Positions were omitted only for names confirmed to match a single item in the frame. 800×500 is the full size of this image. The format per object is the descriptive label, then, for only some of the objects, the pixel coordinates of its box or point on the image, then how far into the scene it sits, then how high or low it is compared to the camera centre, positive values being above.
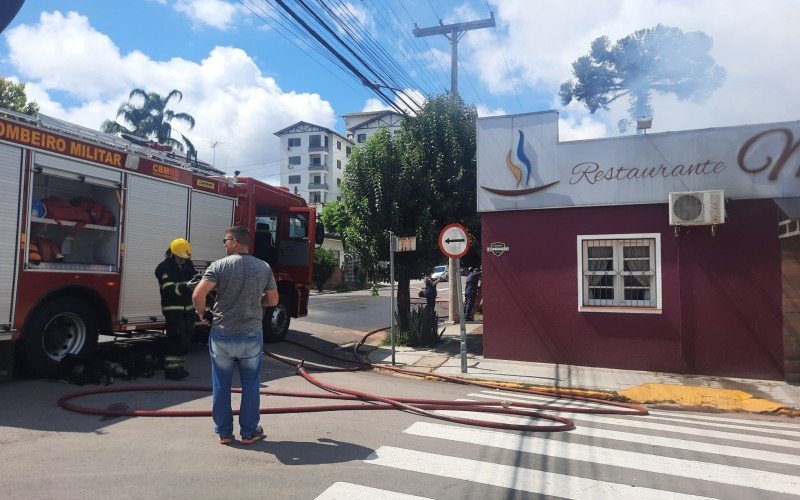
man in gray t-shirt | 4.62 -0.51
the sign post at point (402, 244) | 10.11 +0.68
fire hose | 5.49 -1.42
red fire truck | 6.43 +0.63
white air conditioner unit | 9.00 +1.30
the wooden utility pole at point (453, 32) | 17.67 +8.70
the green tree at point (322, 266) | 34.41 +0.76
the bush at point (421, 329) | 12.39 -1.09
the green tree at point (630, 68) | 28.69 +11.80
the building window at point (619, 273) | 9.73 +0.22
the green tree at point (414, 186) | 12.36 +2.14
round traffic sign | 9.54 +0.70
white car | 36.88 +0.65
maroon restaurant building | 9.06 +0.66
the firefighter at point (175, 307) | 7.04 -0.41
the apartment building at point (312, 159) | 75.31 +16.70
